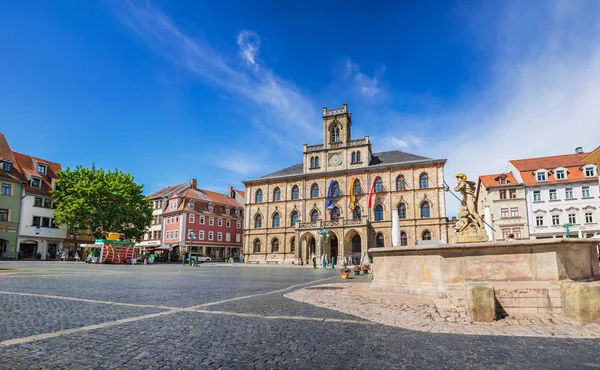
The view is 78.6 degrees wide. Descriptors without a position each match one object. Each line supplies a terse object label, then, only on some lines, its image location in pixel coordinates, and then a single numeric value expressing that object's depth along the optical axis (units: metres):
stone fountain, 6.31
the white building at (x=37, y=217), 42.03
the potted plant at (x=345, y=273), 17.36
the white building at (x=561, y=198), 41.12
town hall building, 44.56
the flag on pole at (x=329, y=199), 48.47
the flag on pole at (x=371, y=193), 45.47
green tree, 40.34
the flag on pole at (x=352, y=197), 47.13
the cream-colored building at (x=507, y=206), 43.91
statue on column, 9.84
